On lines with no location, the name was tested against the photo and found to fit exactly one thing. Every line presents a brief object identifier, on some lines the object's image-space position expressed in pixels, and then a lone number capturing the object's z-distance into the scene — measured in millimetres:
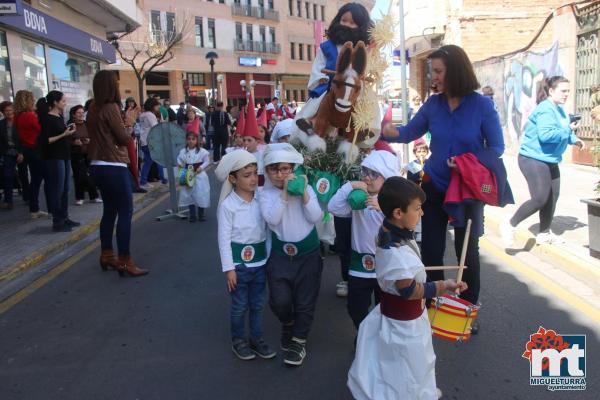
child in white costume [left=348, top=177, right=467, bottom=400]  2553
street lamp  24325
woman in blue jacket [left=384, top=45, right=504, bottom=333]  3543
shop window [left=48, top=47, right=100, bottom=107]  13516
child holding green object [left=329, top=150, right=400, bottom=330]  3344
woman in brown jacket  5234
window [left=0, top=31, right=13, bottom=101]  10546
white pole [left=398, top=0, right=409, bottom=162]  11500
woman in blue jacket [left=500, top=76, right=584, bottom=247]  5508
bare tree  31181
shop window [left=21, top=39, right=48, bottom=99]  11711
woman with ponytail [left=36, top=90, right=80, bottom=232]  7043
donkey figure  3539
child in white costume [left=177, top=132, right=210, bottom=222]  8141
